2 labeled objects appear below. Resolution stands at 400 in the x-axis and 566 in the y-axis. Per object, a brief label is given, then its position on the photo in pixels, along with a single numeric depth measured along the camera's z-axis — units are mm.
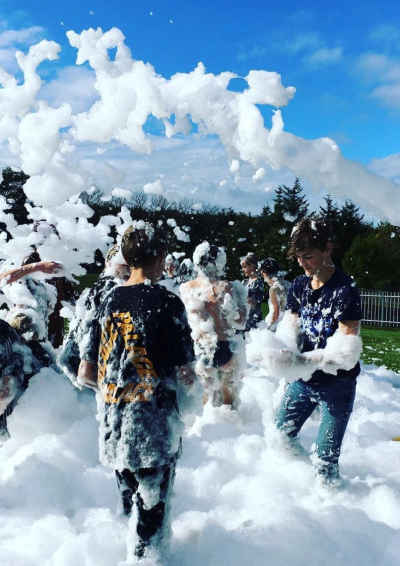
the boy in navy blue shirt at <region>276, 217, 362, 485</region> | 3021
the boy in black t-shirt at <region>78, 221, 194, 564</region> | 2395
